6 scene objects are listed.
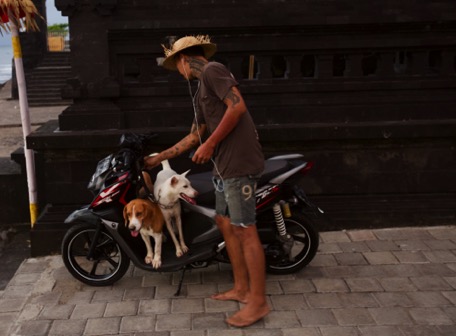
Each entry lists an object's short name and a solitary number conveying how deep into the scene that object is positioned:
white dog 4.53
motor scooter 4.64
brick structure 5.82
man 3.96
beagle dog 4.45
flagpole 5.61
